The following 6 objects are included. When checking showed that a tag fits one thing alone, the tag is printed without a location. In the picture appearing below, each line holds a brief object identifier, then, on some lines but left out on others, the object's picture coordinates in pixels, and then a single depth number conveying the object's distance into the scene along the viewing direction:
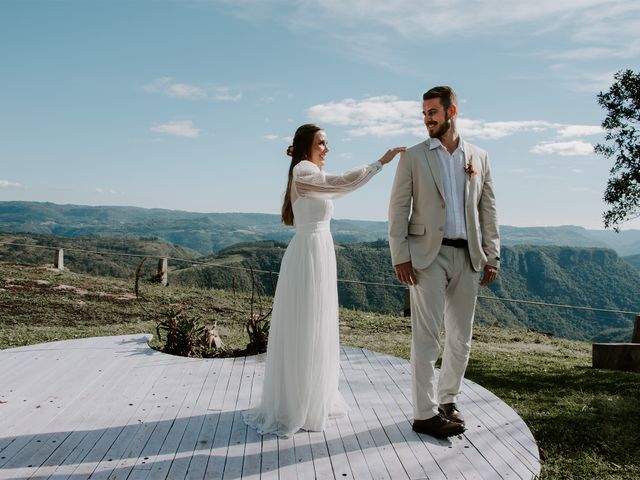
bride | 3.34
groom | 3.15
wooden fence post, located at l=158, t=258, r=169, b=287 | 10.83
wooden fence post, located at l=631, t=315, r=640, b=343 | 6.41
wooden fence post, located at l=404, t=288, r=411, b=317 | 9.62
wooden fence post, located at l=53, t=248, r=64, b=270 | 11.35
